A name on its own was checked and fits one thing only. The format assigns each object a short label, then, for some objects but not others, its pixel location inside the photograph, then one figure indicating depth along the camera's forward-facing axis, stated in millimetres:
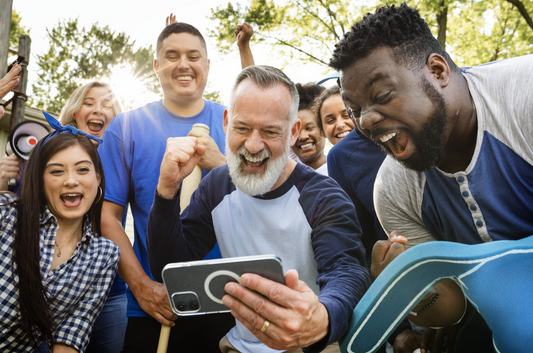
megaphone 1823
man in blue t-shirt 1547
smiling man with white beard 1222
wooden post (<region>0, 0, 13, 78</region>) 3236
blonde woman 2322
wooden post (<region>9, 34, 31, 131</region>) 3500
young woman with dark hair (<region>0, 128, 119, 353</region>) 1427
